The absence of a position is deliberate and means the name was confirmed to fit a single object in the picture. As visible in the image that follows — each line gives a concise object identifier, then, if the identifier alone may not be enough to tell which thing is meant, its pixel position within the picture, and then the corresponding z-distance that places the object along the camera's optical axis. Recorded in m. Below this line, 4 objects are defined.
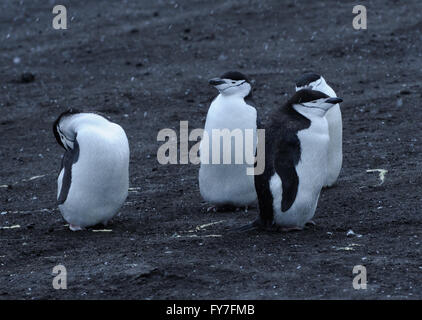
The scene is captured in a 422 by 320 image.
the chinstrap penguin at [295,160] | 12.52
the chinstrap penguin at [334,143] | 15.13
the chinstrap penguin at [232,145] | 14.34
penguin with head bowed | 13.45
